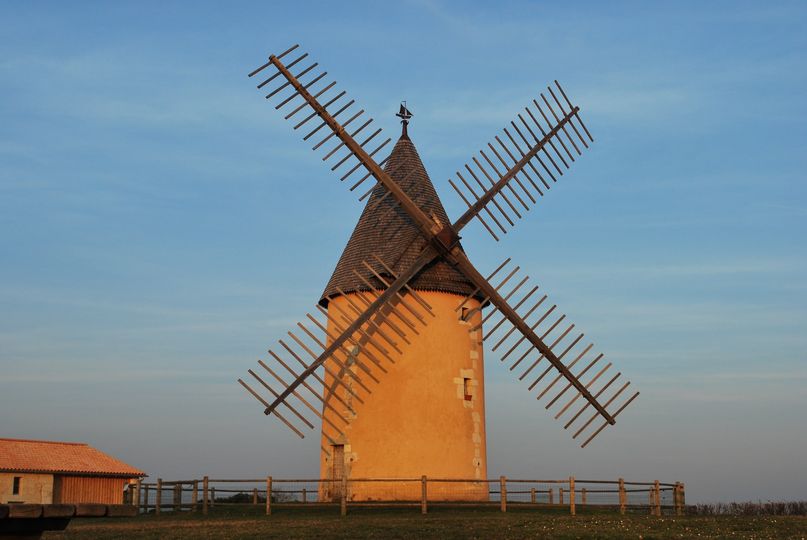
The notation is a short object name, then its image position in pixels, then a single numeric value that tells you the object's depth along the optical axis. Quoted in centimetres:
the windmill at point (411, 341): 2067
